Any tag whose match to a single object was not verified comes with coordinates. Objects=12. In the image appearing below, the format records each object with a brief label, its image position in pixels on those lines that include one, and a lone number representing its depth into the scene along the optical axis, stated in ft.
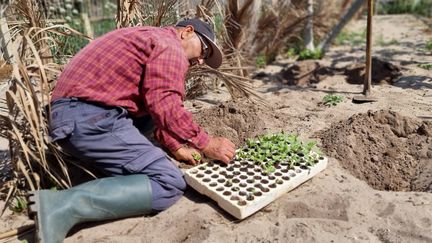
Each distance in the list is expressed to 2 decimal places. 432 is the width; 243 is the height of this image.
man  7.77
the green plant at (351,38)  23.51
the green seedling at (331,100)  12.69
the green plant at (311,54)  19.57
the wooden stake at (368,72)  12.45
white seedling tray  7.69
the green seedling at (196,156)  8.92
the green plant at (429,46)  18.63
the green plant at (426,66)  15.65
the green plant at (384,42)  21.67
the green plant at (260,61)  19.48
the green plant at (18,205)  8.33
